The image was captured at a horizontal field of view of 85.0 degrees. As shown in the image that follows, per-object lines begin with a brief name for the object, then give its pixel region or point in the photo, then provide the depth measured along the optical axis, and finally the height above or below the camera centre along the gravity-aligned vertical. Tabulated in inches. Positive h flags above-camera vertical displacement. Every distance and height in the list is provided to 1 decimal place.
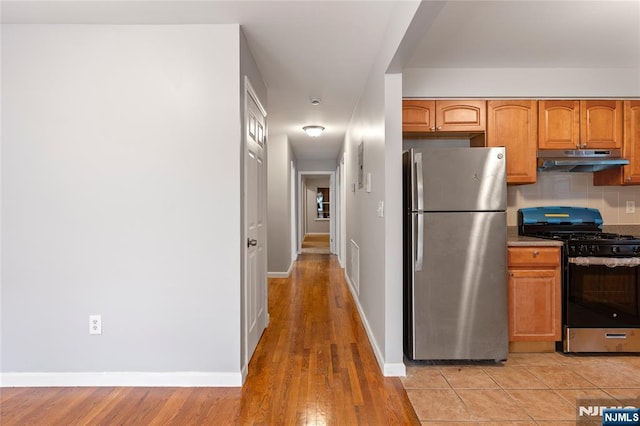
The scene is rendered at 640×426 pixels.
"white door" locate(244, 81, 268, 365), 102.7 -4.4
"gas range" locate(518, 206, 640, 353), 106.0 -28.6
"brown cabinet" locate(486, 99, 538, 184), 120.0 +25.4
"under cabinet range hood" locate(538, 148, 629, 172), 117.9 +16.4
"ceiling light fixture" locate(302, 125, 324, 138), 195.6 +44.7
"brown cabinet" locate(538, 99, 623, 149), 120.6 +27.7
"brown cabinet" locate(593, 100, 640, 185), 120.3 +21.9
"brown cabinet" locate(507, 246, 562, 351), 107.7 -26.9
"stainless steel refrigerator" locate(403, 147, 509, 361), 99.9 -13.3
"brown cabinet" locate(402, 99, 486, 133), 120.0 +31.8
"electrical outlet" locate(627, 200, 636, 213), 131.1 -0.2
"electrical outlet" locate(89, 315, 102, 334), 91.4 -29.6
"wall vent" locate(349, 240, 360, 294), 161.1 -29.3
